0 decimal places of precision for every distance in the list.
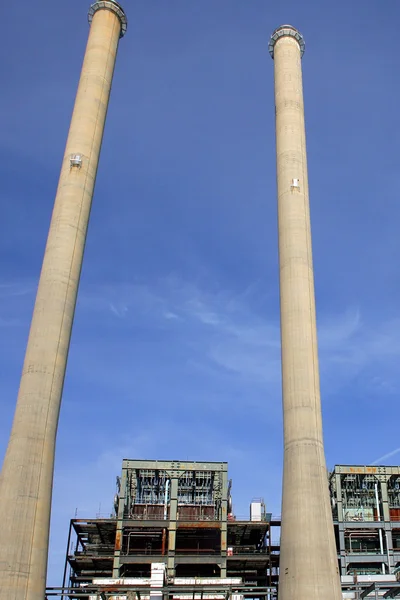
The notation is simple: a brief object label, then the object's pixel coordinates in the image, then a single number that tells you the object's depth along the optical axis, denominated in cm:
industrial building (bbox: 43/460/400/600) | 5850
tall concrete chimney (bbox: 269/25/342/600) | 3347
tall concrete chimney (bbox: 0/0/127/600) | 3212
